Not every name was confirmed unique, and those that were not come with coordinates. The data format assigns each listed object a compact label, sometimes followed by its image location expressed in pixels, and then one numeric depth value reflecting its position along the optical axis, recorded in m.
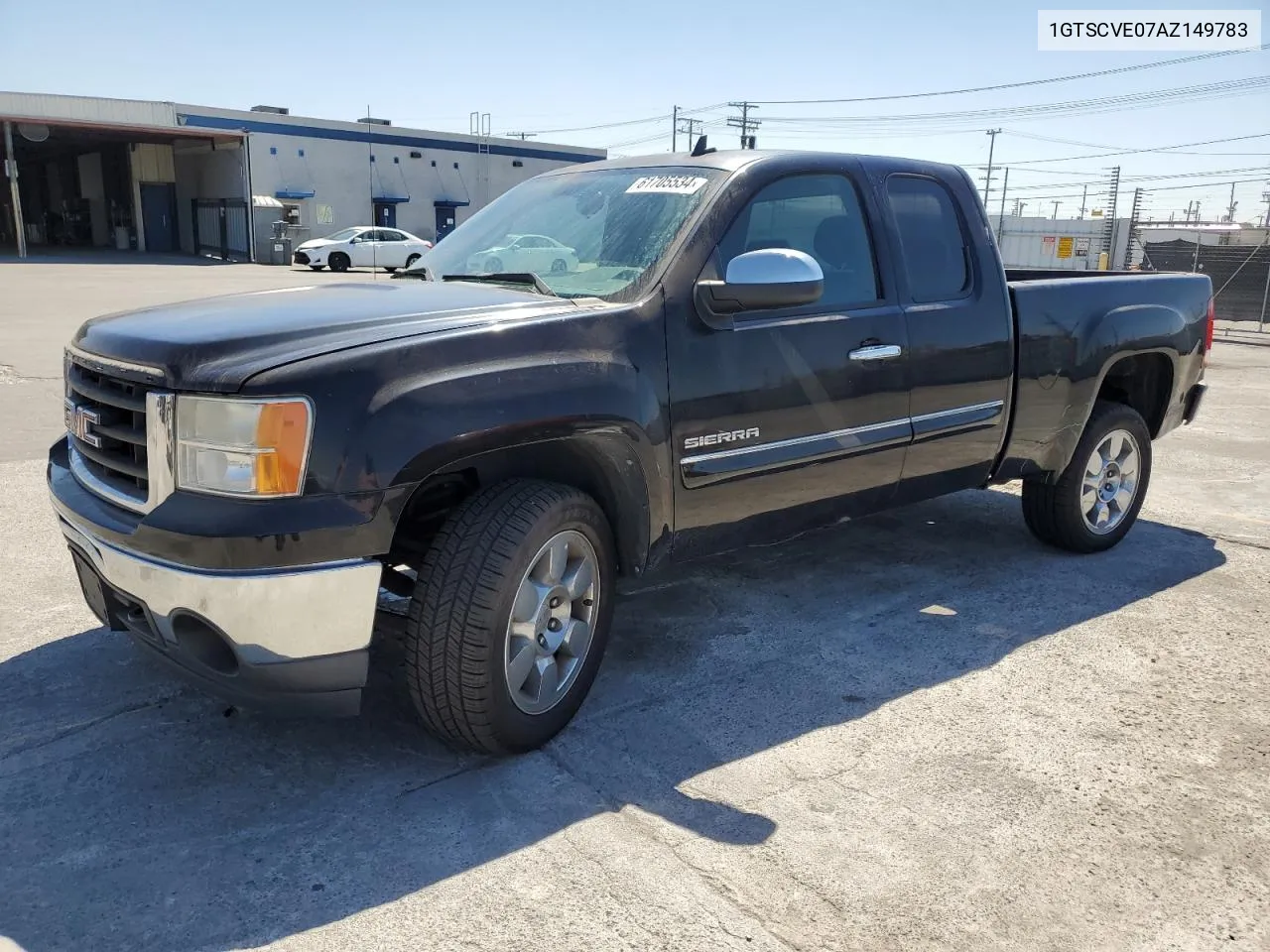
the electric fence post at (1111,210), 27.87
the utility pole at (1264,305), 19.59
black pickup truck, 2.65
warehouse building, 38.72
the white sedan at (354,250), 34.00
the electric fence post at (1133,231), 23.65
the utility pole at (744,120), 63.08
